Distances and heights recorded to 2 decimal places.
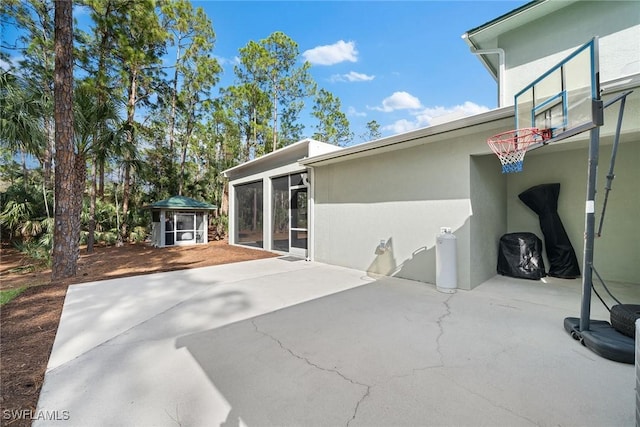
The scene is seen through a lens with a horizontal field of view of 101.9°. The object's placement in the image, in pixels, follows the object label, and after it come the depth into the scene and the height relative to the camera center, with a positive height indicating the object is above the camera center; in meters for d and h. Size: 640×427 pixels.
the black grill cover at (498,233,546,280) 5.14 -0.90
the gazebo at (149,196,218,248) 11.21 -0.38
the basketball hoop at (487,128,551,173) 3.47 +0.97
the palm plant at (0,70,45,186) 5.28 +2.05
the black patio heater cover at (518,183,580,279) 5.12 -0.44
